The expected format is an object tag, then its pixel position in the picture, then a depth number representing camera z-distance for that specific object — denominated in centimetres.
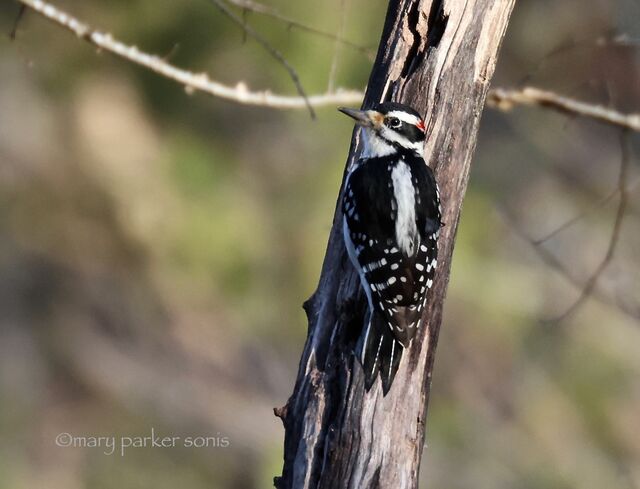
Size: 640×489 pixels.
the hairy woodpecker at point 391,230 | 707
